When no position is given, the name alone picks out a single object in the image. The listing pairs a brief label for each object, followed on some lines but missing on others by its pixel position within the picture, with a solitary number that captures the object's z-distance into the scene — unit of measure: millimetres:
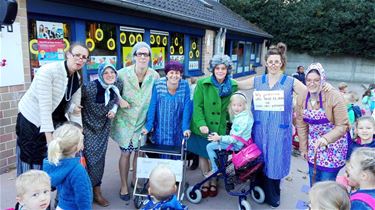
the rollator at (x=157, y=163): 3418
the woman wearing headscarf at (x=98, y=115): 3268
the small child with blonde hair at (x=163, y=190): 2039
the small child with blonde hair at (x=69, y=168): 2250
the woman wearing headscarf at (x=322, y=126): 2855
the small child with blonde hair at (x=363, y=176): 1887
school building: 4383
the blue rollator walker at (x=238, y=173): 3328
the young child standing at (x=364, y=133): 3059
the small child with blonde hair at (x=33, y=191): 1904
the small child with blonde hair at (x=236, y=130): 3434
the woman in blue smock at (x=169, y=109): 3531
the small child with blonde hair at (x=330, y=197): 1740
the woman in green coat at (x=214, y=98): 3520
